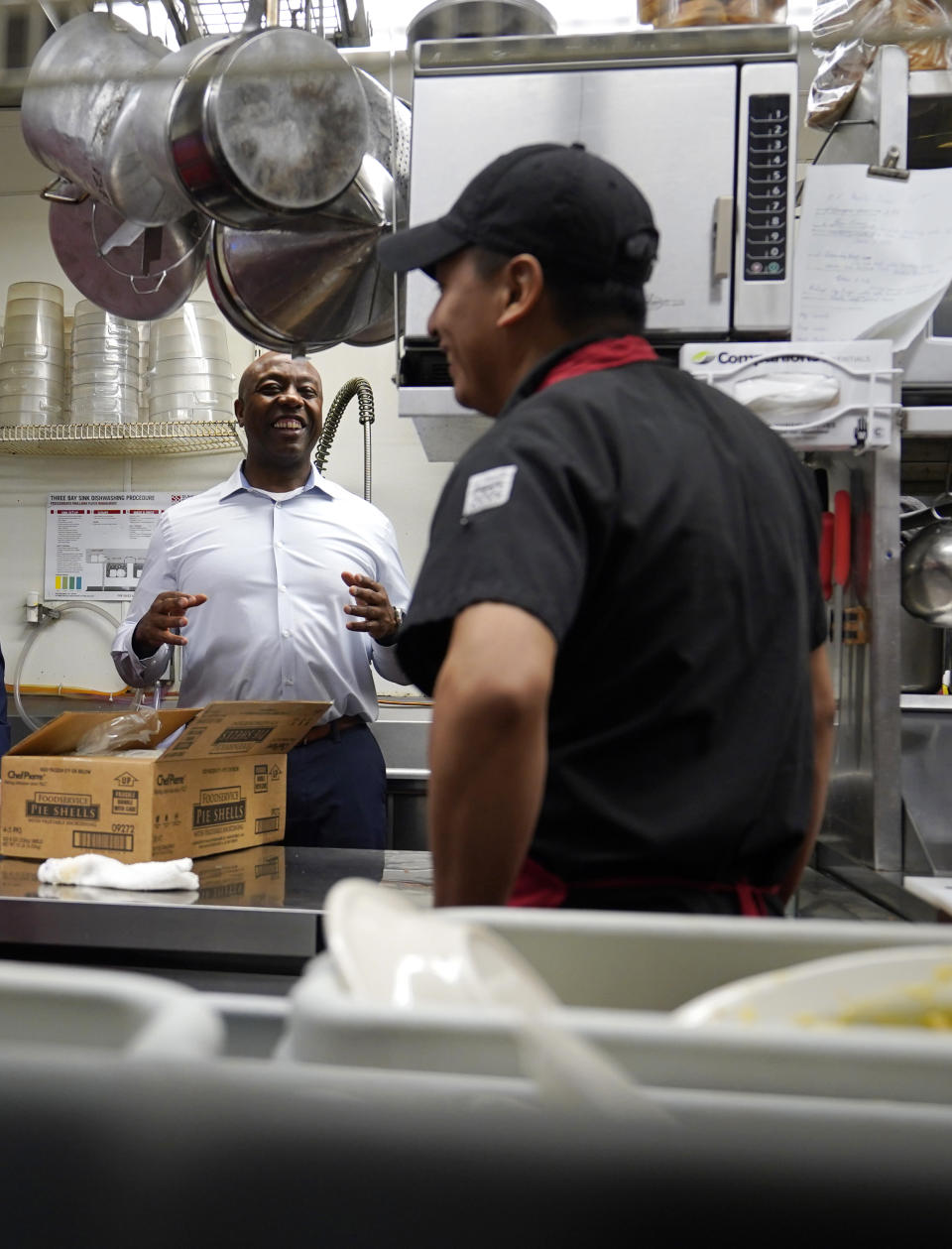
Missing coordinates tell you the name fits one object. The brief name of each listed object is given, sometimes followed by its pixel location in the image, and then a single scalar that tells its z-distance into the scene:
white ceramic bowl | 0.27
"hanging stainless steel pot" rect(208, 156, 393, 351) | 2.10
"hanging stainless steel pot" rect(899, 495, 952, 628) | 2.05
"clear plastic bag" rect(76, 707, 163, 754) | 1.84
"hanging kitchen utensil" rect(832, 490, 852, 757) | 1.94
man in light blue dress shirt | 2.42
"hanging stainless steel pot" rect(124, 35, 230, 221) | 1.80
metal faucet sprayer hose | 3.54
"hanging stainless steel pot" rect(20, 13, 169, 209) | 1.77
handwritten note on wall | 1.91
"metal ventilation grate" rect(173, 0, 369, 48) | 1.83
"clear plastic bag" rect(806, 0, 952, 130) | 1.78
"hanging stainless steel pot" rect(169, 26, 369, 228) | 1.72
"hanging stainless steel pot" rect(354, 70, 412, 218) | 2.00
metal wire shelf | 3.60
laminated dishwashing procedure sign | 4.04
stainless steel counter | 1.42
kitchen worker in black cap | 0.81
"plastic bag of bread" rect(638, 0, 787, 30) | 1.83
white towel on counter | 1.58
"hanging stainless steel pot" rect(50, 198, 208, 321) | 2.23
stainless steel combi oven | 1.79
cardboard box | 1.69
